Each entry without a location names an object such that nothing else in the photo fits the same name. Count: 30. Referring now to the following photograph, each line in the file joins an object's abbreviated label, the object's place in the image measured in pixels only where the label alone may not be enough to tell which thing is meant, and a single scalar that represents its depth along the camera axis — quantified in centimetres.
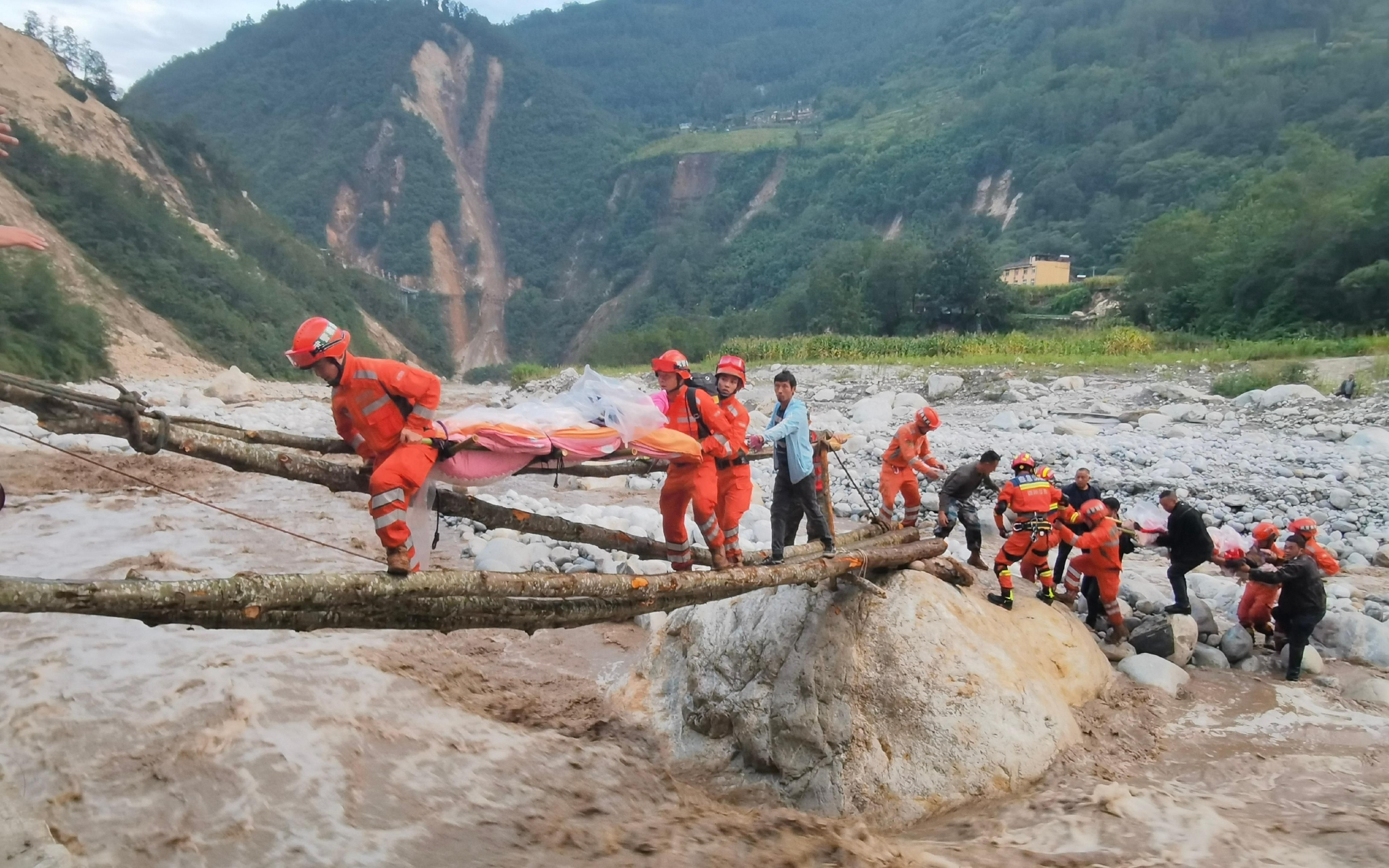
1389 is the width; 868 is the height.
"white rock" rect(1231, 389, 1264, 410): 1744
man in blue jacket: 618
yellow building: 5050
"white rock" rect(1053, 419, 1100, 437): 1639
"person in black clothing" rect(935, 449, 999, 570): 844
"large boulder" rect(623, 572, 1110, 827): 520
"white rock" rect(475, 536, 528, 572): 945
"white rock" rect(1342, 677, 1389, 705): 650
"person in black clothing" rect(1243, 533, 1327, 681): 692
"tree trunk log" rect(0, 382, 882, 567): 364
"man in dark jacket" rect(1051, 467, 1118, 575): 797
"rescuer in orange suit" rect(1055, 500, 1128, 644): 739
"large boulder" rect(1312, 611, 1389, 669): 741
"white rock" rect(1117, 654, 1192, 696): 672
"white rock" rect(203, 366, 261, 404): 2700
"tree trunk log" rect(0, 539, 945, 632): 302
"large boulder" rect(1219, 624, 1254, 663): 745
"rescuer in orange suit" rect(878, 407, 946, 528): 822
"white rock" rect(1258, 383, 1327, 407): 1703
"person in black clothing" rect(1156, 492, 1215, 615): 779
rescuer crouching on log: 407
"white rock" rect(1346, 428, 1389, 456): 1335
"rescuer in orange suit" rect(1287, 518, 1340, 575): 721
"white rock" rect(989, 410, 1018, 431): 1762
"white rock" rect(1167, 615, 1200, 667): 724
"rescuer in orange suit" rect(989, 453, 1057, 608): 754
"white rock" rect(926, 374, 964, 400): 2272
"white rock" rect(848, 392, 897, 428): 1969
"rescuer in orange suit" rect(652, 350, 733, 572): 555
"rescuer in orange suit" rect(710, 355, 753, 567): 575
